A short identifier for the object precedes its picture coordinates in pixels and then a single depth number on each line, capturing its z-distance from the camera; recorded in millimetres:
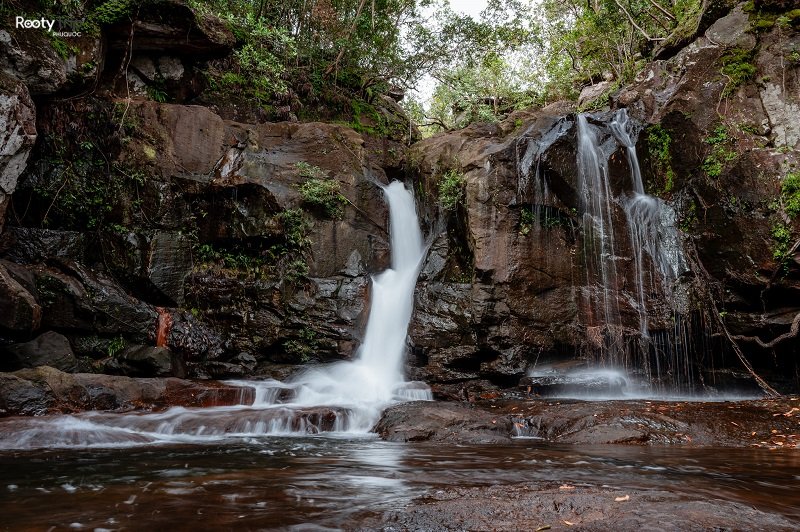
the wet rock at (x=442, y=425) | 7035
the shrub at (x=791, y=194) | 9836
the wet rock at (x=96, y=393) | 7379
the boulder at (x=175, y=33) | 12039
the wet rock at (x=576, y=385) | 10352
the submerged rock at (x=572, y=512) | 2646
